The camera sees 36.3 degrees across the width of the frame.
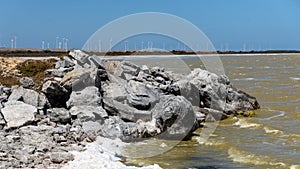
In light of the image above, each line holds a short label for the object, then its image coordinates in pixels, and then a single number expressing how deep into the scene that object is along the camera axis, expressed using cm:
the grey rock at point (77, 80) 1919
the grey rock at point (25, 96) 1805
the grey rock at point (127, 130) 1647
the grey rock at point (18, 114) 1564
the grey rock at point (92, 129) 1562
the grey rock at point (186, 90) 2253
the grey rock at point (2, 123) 1567
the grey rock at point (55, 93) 1867
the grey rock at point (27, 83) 2100
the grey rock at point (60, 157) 1252
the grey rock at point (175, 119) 1753
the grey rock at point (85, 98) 1842
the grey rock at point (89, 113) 1714
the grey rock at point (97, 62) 2278
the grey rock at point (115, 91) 2000
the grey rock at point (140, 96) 1943
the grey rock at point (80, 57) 2331
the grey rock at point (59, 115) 1692
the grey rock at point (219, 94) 2342
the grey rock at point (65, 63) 2408
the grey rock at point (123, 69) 2327
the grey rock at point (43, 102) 1808
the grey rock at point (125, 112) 1842
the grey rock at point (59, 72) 2240
